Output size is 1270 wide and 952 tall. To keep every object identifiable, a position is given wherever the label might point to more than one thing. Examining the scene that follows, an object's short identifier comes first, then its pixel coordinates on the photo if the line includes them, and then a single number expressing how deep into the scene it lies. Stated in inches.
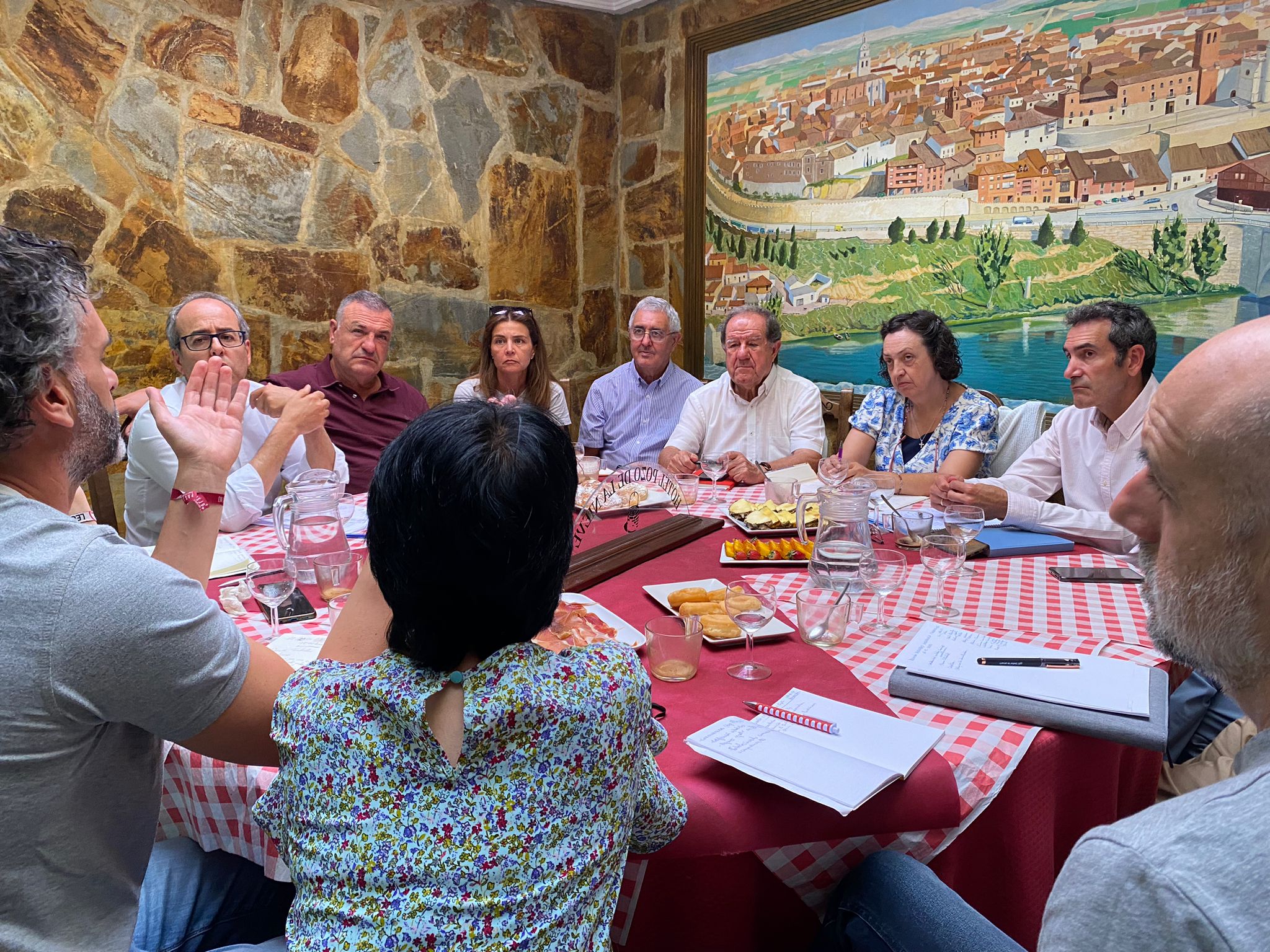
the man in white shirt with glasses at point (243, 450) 86.6
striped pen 46.5
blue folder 81.0
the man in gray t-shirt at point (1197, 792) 21.0
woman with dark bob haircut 31.7
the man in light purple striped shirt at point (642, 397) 159.9
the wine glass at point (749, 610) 58.6
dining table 41.7
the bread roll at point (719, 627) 59.5
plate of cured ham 57.2
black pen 54.1
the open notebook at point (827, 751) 40.5
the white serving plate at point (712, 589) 59.8
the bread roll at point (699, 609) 63.6
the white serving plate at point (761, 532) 89.4
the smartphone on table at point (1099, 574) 73.7
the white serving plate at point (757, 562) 80.0
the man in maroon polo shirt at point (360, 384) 132.2
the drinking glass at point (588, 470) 109.3
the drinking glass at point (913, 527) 83.0
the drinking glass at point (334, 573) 69.0
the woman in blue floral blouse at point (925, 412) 119.0
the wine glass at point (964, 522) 74.1
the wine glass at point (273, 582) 61.2
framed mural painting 115.7
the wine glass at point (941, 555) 68.7
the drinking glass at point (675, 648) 54.4
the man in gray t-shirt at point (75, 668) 34.4
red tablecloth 42.8
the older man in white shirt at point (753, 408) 143.5
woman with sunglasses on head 149.6
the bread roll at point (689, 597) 65.9
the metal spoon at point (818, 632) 60.4
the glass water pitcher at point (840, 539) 69.3
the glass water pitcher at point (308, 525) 69.8
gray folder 46.6
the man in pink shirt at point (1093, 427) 97.9
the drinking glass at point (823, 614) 60.1
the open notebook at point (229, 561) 74.9
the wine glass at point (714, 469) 113.5
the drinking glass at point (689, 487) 102.7
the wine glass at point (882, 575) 64.0
